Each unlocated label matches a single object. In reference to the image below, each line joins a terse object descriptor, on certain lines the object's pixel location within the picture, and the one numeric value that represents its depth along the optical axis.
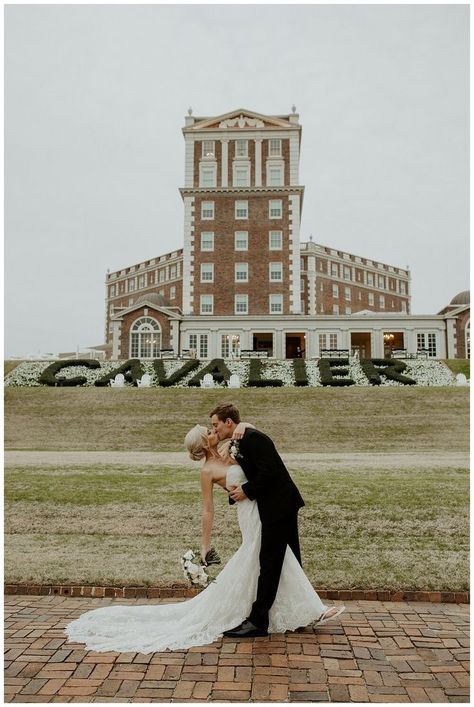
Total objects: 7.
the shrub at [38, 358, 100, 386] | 32.25
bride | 5.19
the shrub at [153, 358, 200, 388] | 31.78
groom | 5.15
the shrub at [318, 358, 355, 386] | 30.72
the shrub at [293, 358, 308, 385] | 31.12
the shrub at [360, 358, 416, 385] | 31.42
